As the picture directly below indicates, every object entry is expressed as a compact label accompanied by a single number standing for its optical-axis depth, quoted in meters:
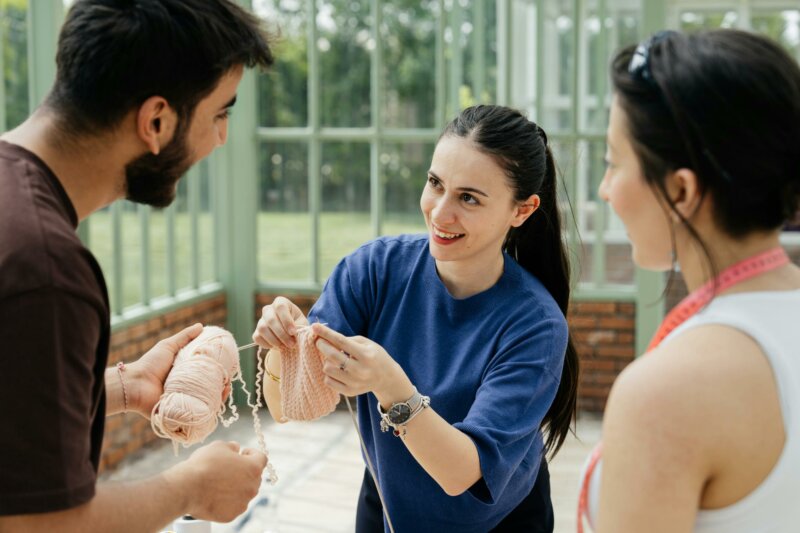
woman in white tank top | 1.04
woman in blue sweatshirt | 1.75
